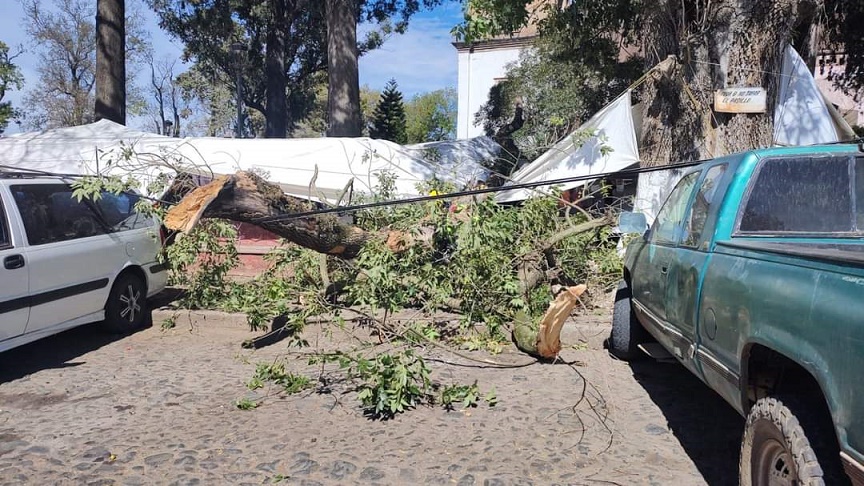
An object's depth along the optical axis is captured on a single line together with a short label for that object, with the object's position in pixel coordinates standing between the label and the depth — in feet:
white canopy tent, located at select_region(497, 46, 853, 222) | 27.04
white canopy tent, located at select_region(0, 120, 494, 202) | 36.17
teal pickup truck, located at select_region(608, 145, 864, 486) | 7.57
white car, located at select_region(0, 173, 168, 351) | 18.02
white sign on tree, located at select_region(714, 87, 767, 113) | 24.90
